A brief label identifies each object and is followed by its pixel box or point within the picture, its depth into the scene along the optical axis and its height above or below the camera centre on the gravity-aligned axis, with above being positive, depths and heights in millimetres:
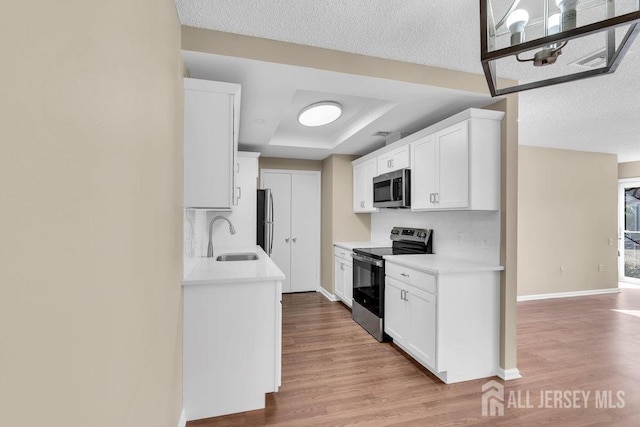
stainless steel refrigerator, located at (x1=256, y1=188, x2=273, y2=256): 4348 -75
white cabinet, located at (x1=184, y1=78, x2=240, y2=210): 2055 +469
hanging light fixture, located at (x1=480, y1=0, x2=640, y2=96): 938 +625
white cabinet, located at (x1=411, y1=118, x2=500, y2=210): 2633 +442
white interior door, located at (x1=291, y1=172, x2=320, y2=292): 5473 -281
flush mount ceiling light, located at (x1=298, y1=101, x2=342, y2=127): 3412 +1170
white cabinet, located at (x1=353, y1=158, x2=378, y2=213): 4418 +450
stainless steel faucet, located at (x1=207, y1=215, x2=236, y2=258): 3167 -365
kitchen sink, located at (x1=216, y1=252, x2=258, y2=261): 3408 -460
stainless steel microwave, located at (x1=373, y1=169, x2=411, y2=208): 3453 +306
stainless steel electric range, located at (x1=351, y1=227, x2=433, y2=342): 3383 -680
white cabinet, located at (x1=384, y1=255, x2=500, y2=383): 2527 -893
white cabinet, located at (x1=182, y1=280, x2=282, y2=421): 2029 -882
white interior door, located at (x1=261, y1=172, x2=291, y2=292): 5371 -56
